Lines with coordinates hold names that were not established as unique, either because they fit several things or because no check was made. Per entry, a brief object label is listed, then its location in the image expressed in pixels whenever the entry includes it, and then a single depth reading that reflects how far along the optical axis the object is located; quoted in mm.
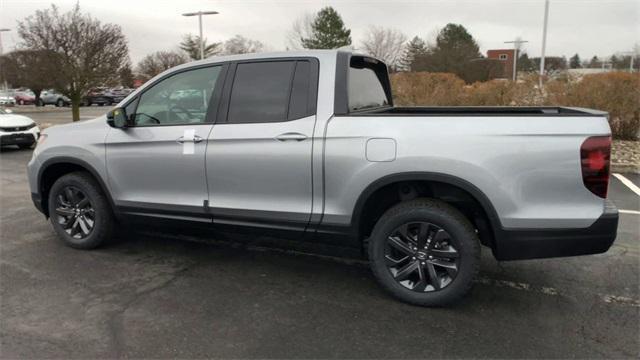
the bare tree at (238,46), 51750
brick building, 76988
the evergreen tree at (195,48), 48975
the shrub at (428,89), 13789
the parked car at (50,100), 40938
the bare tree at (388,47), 41206
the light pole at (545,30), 23555
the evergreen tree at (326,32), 43750
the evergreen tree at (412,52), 40769
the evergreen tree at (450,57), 39038
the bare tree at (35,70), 17688
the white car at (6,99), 37756
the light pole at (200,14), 28500
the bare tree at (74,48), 17781
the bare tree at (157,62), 49719
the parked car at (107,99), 40044
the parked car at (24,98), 44719
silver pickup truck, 3193
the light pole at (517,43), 33281
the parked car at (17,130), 12320
